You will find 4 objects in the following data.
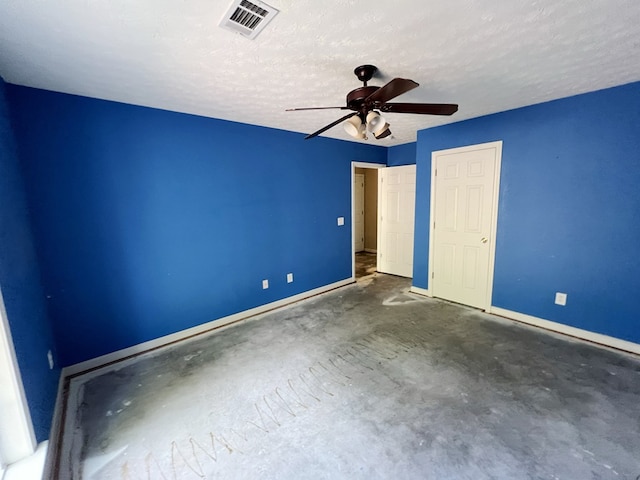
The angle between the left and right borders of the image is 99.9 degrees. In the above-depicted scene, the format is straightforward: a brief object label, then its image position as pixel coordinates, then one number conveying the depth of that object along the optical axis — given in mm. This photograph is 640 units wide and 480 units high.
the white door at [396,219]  4688
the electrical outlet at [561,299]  2833
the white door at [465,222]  3275
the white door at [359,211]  6573
